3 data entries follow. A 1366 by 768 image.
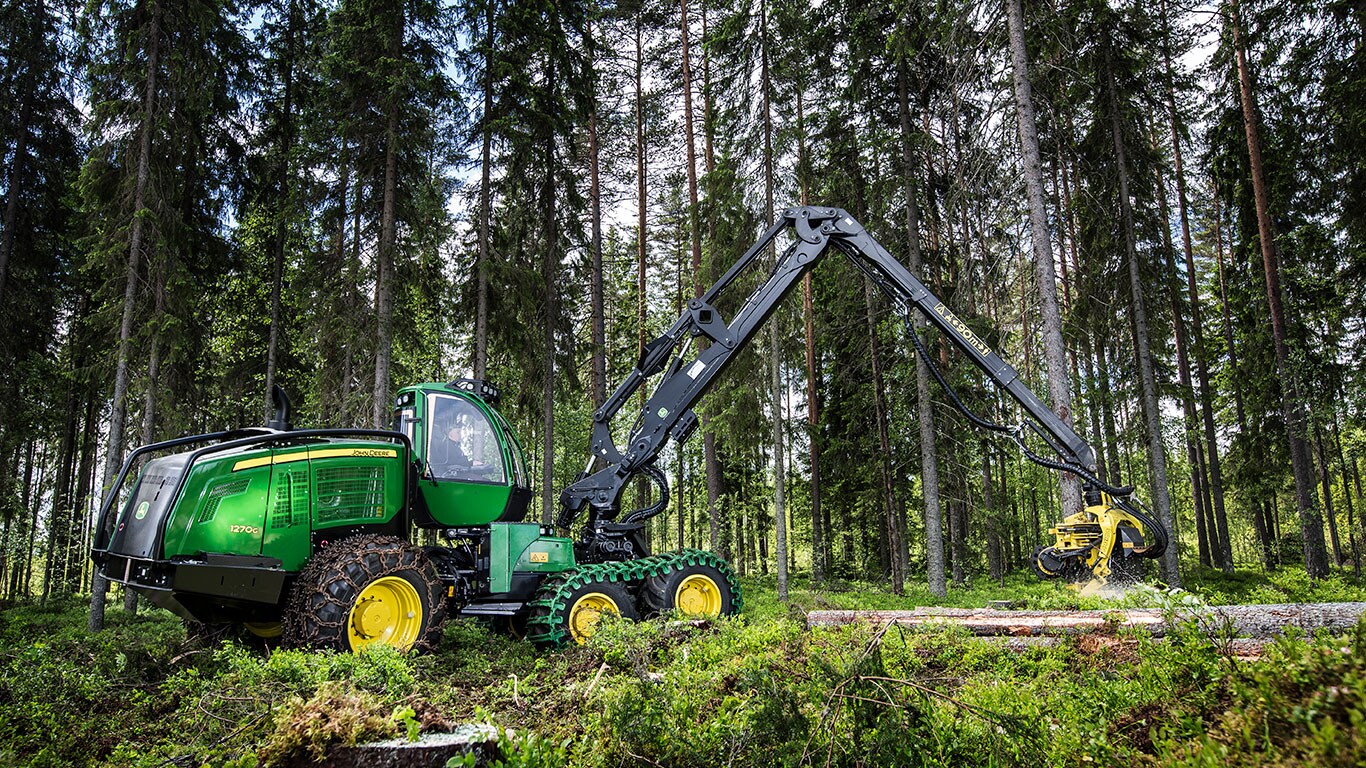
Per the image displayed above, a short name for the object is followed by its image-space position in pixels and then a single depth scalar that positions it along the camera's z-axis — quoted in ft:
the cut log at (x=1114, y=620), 16.67
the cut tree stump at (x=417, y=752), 9.26
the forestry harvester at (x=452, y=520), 19.83
